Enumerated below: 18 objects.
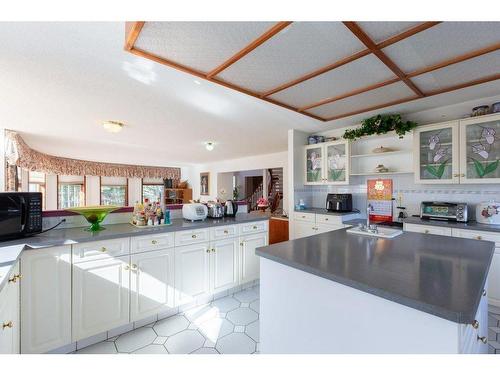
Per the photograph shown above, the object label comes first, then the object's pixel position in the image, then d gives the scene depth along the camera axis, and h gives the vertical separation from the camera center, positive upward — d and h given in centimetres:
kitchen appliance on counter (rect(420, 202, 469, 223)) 245 -25
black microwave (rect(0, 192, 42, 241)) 150 -18
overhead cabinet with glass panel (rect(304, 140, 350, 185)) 340 +38
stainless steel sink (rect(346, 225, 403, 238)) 161 -32
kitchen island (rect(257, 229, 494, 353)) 76 -43
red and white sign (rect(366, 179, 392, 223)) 320 -15
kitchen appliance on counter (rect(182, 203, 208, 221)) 244 -26
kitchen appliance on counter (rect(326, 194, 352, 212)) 336 -22
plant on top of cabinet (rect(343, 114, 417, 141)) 275 +78
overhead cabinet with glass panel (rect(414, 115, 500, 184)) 231 +40
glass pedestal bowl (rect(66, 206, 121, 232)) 186 -22
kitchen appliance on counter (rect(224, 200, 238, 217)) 284 -26
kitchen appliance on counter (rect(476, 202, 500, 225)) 228 -24
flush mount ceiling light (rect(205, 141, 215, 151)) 473 +90
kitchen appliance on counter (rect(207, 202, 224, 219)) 268 -26
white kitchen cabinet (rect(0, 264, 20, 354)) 106 -66
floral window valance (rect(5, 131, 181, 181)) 377 +58
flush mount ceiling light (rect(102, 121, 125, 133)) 324 +87
